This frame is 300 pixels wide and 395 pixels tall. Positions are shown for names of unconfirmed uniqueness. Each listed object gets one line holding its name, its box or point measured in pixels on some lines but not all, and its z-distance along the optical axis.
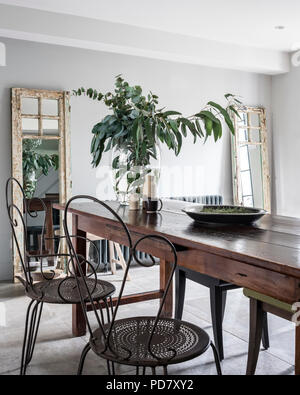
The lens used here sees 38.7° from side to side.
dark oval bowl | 1.81
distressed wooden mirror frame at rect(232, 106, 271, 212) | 5.48
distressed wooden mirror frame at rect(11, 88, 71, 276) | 4.14
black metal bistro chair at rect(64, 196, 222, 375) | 1.35
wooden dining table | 1.17
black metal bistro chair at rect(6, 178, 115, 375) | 1.96
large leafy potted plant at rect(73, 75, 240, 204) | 2.37
